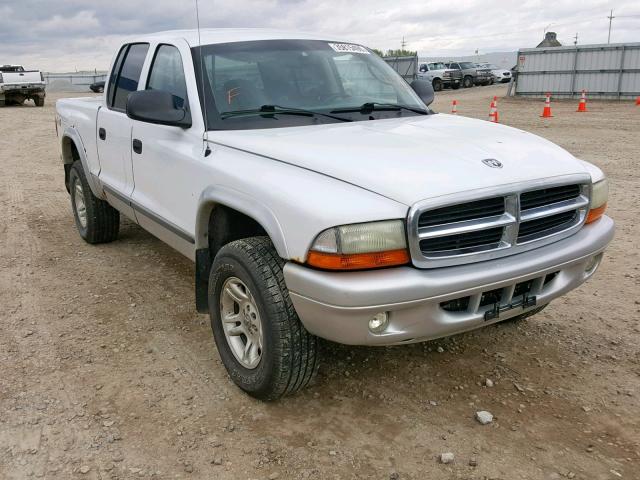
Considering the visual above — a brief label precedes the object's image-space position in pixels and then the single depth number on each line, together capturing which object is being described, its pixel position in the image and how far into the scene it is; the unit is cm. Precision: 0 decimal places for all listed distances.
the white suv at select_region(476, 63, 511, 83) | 3694
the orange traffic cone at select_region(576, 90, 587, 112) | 1928
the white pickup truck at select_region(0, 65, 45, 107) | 2633
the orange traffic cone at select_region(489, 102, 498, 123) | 1515
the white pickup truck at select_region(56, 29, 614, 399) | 252
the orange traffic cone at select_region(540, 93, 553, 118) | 1775
